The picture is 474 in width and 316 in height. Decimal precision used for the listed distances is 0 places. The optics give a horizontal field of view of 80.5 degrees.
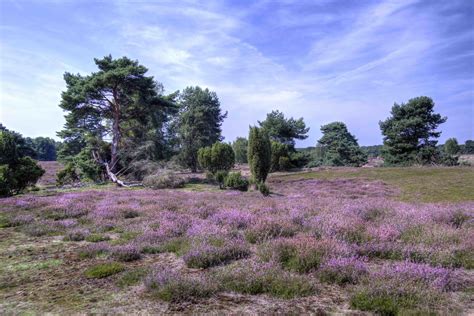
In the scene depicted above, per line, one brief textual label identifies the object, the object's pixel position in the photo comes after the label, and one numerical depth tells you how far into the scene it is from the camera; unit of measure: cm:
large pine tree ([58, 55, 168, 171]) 2752
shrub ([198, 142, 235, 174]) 3356
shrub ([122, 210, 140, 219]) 1057
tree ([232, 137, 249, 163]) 8612
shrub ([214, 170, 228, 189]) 2583
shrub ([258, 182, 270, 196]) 1978
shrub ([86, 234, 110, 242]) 713
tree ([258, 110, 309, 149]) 6177
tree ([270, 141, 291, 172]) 5106
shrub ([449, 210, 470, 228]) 787
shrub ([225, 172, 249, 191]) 2417
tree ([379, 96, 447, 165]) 4484
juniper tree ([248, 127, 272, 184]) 2603
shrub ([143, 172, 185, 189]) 2544
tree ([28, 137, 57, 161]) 9850
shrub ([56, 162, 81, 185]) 3033
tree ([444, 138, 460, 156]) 8588
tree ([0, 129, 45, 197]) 1797
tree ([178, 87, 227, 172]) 5388
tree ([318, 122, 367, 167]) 6359
